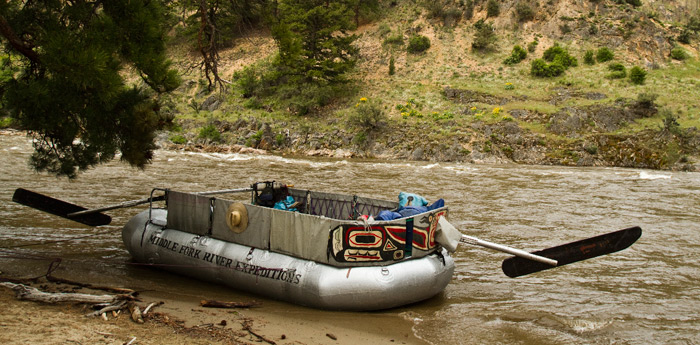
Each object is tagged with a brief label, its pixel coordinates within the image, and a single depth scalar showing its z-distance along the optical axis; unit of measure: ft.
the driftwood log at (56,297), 21.93
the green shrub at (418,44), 192.85
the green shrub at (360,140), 141.49
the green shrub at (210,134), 147.30
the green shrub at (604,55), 166.30
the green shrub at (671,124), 119.44
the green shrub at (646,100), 132.05
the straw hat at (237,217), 28.37
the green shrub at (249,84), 178.50
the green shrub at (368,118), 143.23
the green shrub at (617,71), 154.73
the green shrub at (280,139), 148.36
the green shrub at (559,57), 167.32
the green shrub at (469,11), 204.13
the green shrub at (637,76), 149.48
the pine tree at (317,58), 165.99
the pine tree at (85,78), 23.35
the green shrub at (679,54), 171.63
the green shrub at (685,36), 184.96
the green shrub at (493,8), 197.57
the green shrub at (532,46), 179.93
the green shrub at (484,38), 185.06
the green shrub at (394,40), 199.72
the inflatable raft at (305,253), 24.88
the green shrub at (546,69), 164.55
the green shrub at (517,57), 176.86
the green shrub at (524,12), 190.08
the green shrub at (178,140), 144.09
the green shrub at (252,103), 172.57
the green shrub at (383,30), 206.08
